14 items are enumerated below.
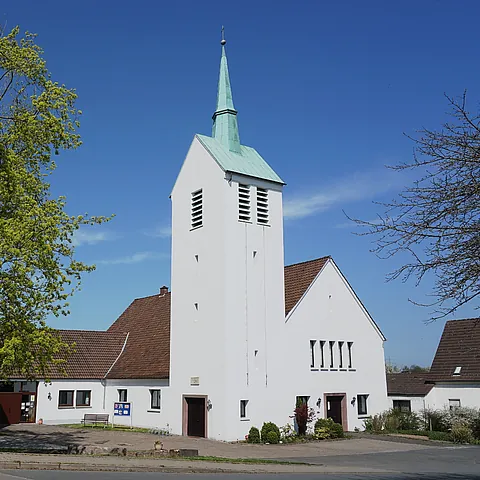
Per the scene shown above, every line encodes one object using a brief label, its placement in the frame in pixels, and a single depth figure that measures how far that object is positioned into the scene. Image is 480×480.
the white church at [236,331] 29.06
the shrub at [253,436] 27.86
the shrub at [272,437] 27.81
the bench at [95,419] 35.81
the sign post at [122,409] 30.70
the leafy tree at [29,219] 18.47
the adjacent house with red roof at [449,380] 37.06
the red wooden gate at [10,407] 34.97
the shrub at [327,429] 29.30
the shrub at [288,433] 28.52
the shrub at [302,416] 29.61
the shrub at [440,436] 30.86
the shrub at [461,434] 30.27
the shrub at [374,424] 32.88
